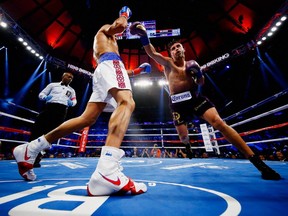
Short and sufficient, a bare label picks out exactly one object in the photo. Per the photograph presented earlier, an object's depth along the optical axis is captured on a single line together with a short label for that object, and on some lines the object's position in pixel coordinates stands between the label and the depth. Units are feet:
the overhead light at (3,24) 21.11
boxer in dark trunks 5.86
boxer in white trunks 2.97
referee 8.60
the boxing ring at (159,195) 2.14
